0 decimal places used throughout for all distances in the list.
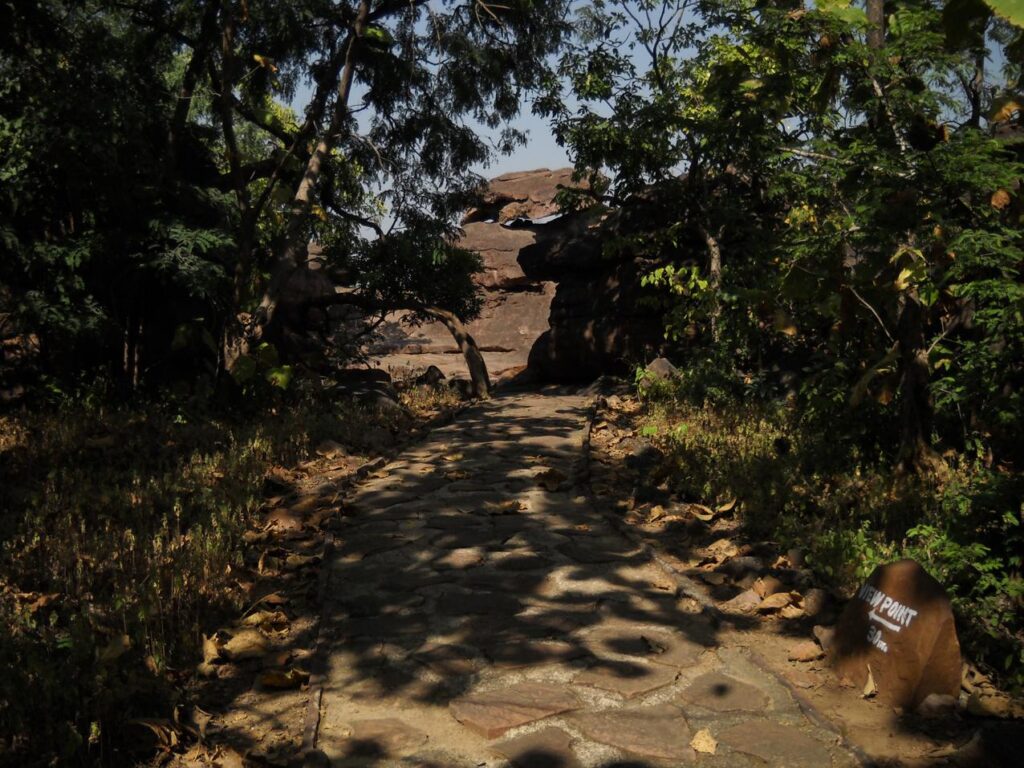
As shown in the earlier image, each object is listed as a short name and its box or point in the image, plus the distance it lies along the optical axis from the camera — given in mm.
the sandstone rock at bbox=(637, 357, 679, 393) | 13086
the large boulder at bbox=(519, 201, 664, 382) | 16828
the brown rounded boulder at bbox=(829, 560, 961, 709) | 4352
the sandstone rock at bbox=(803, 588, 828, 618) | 5516
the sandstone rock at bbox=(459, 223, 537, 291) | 30672
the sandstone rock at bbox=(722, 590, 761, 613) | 5777
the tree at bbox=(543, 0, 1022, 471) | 5520
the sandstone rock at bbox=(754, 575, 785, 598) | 5887
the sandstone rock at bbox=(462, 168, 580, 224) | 34344
